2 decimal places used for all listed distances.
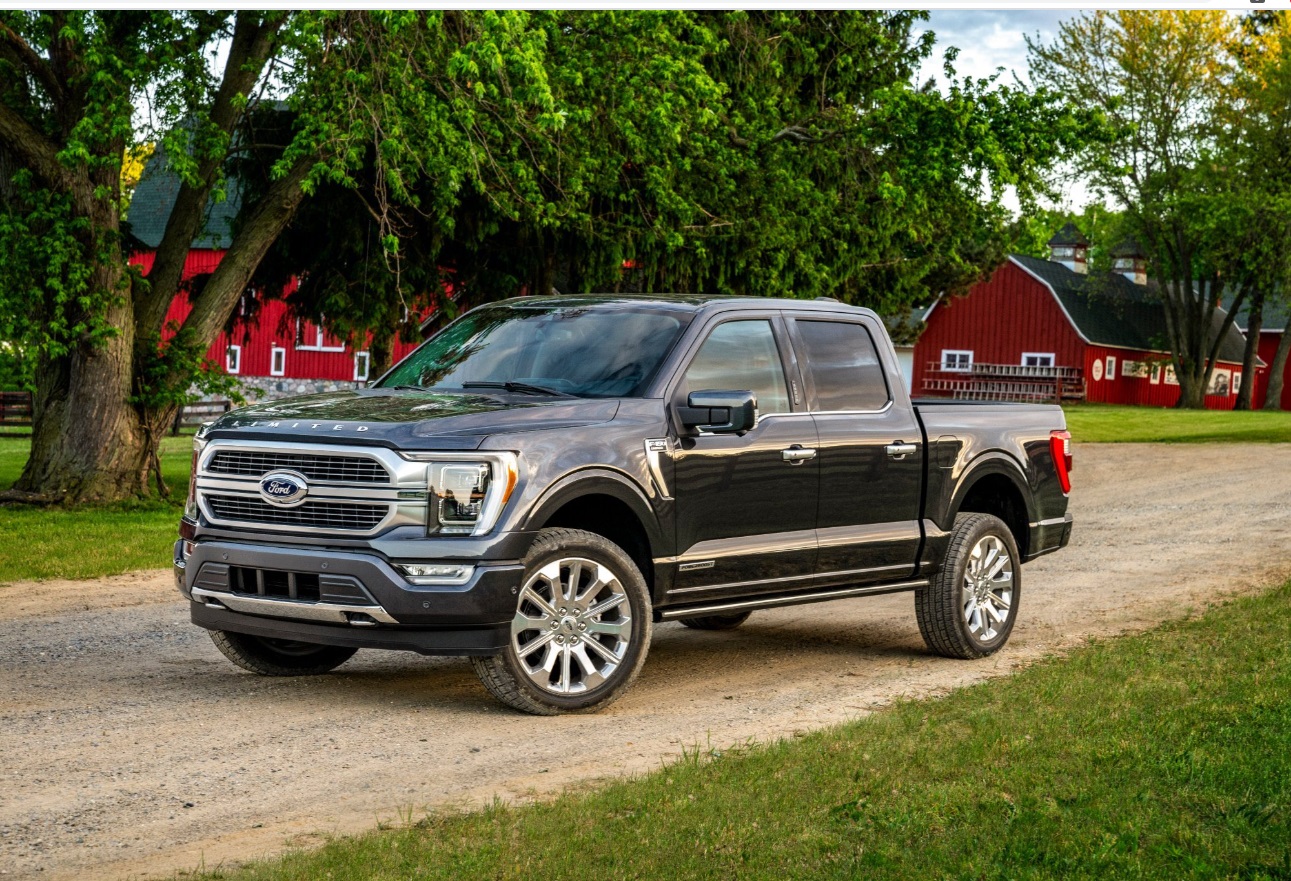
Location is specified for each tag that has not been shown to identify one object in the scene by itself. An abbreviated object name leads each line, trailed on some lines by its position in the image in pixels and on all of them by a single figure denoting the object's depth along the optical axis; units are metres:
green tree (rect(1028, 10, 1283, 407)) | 57.69
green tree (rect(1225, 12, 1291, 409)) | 58.94
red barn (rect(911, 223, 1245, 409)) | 68.44
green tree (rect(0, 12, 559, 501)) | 16.20
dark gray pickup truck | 7.25
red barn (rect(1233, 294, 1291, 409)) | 80.64
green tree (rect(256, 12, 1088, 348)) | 20.02
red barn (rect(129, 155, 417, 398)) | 56.12
